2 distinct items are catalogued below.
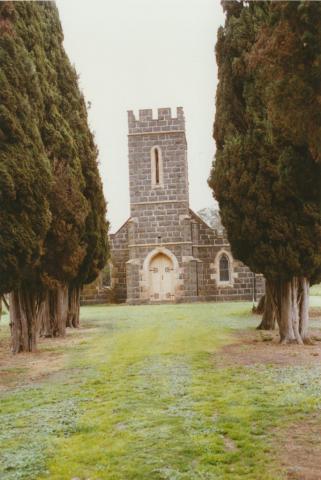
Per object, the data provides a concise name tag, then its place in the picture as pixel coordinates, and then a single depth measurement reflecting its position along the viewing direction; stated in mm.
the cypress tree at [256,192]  12820
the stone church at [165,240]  32438
